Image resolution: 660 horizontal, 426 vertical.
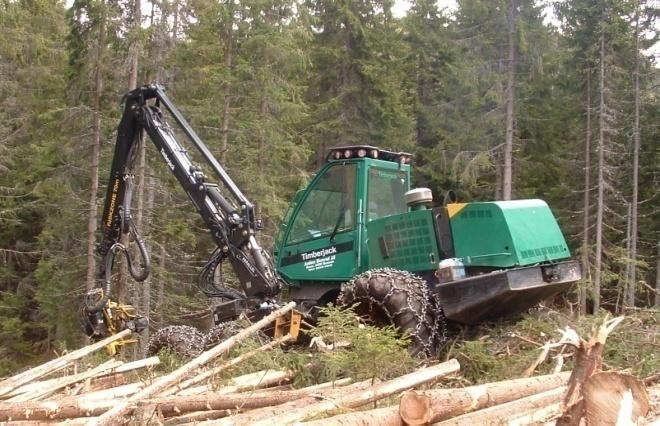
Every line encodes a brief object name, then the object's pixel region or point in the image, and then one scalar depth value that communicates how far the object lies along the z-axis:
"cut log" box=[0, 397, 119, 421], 4.86
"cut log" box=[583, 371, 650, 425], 3.60
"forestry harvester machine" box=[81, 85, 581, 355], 7.38
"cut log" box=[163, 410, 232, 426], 5.05
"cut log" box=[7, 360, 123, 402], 6.02
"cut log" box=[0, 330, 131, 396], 6.17
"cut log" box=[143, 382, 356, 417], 5.00
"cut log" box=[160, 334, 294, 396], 5.49
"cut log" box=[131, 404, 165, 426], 4.54
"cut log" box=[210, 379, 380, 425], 4.61
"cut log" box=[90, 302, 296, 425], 4.39
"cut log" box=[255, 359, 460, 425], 4.48
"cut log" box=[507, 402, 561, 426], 4.34
